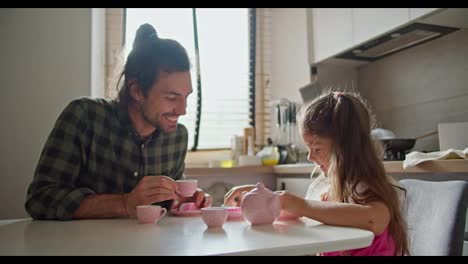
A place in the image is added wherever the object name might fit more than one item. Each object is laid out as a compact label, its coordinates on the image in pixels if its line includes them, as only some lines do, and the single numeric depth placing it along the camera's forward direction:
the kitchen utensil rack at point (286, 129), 2.74
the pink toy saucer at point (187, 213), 1.14
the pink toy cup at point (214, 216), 0.88
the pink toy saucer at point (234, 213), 1.01
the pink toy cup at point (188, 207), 1.20
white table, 0.66
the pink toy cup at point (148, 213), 0.96
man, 1.10
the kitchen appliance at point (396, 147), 1.82
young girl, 0.88
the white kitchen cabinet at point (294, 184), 2.25
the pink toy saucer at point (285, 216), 0.97
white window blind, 2.99
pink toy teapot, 0.89
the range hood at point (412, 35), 1.80
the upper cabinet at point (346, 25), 1.98
